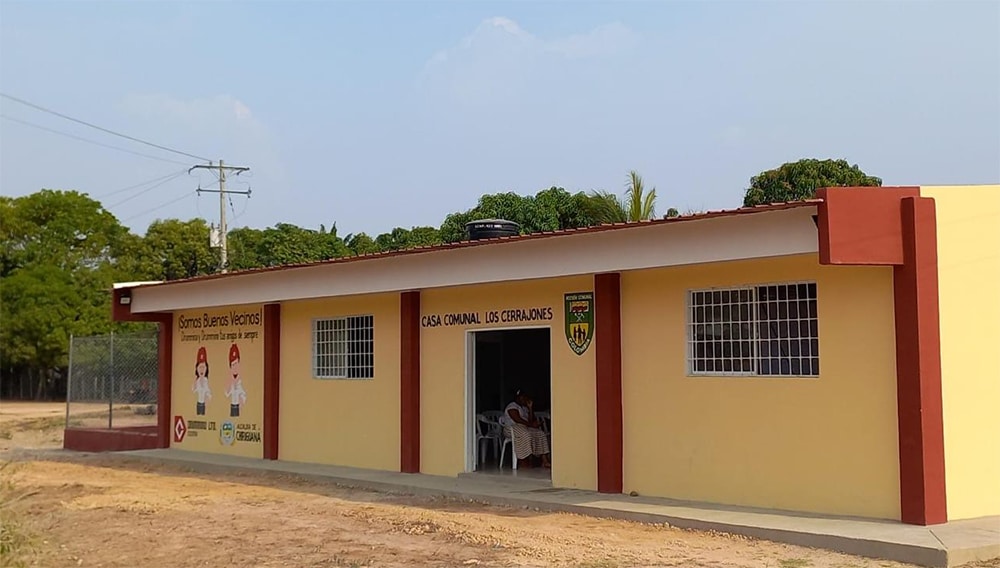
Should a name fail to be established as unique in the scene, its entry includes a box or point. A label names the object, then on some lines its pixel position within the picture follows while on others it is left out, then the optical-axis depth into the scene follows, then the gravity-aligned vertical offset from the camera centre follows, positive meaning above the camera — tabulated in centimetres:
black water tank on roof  1591 +205
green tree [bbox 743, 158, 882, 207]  3281 +569
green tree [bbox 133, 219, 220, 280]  4972 +543
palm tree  2459 +371
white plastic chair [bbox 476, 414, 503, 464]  1540 -100
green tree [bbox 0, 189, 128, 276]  4766 +629
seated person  1502 -92
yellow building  993 +13
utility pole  4185 +713
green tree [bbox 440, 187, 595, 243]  3578 +531
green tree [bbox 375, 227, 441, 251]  4259 +531
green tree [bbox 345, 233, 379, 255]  4828 +574
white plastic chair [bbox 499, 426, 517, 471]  1498 -105
